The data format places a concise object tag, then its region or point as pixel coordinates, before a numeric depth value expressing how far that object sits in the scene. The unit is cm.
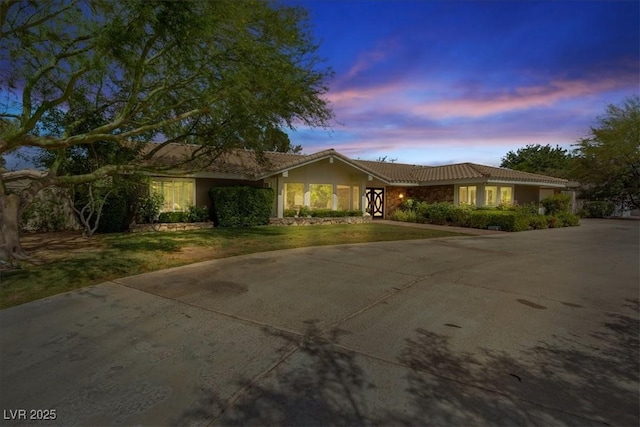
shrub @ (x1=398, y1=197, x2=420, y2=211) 2395
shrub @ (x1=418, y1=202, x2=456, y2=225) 2059
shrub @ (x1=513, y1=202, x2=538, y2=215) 1941
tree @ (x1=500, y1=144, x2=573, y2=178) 4284
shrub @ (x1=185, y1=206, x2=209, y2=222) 1645
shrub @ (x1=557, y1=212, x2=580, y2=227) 2041
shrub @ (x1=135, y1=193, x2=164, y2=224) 1529
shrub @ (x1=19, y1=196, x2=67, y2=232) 1407
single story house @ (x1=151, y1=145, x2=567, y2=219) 1734
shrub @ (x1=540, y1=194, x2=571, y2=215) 2142
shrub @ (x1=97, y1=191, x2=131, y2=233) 1427
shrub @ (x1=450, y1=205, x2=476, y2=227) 1955
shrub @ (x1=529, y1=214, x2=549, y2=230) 1877
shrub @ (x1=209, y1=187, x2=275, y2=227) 1672
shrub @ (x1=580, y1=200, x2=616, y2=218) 2942
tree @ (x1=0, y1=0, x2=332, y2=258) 715
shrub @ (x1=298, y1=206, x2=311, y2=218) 1989
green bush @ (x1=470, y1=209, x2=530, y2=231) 1744
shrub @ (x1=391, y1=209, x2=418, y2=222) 2214
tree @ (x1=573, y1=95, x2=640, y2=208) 2889
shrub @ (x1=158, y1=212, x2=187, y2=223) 1576
